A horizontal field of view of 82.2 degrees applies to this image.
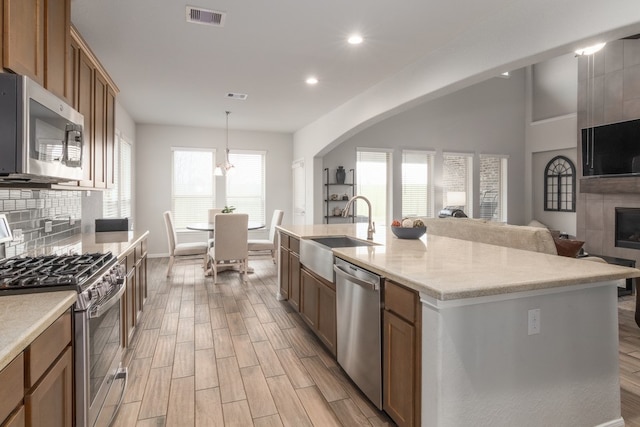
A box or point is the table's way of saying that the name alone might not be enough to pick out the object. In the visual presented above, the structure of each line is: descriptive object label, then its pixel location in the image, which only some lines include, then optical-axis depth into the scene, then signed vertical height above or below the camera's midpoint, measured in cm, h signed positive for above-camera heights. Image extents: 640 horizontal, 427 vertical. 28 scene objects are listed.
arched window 782 +59
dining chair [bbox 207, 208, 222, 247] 680 -3
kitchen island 154 -59
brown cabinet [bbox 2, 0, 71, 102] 151 +81
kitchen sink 271 -32
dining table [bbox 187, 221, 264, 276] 556 -25
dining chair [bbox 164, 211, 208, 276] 544 -55
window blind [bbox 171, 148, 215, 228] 737 +53
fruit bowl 305 -17
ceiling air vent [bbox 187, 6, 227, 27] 280 +154
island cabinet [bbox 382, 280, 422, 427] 168 -70
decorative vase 714 +71
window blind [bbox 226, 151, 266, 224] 771 +58
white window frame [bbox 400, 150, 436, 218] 778 +59
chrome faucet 313 -17
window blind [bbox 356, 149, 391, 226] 750 +68
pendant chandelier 613 +75
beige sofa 317 -22
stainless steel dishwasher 201 -69
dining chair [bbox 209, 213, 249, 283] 501 -38
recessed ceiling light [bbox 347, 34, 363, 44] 324 +156
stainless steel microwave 142 +34
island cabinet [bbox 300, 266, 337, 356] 268 -77
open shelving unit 712 +35
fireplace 567 -24
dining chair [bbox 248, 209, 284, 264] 574 -51
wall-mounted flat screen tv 530 +96
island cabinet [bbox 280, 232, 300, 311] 359 -61
